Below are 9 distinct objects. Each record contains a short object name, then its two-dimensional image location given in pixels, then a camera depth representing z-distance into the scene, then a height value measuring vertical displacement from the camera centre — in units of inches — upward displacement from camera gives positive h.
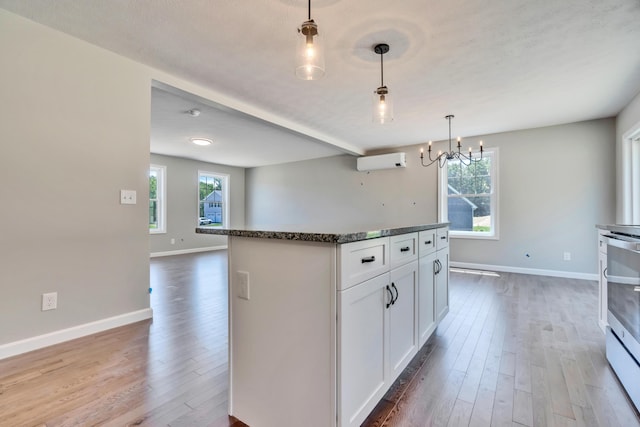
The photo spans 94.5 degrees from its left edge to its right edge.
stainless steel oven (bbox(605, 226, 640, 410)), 59.7 -21.1
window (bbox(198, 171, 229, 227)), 306.2 +15.1
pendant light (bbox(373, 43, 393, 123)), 100.9 +37.3
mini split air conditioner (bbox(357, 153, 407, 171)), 228.5 +41.5
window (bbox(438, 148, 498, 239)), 201.6 +12.2
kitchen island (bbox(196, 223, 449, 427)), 45.0 -18.8
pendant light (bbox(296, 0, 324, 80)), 65.8 +37.0
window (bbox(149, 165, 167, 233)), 266.8 +13.1
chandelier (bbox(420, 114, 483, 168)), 207.2 +39.5
